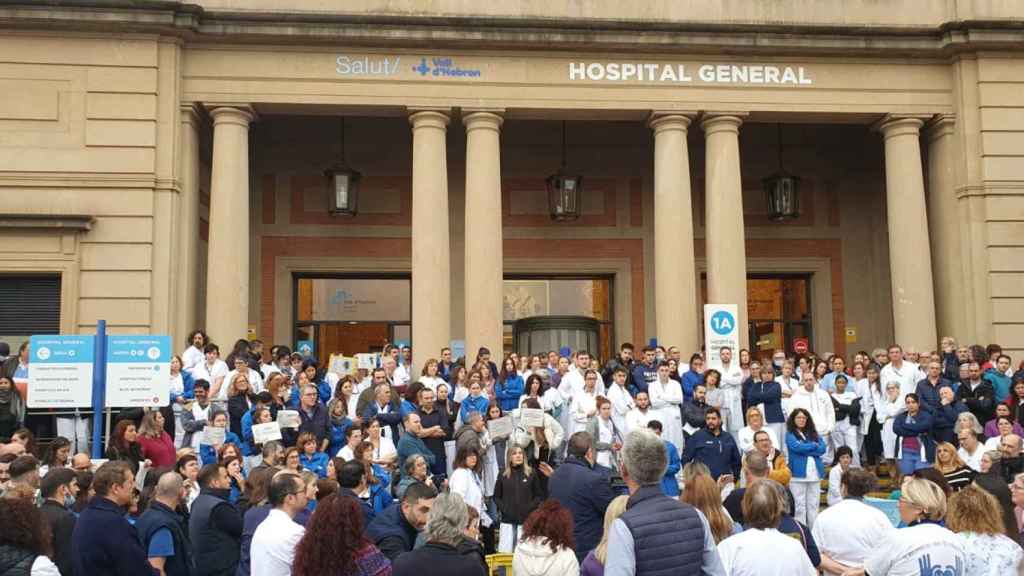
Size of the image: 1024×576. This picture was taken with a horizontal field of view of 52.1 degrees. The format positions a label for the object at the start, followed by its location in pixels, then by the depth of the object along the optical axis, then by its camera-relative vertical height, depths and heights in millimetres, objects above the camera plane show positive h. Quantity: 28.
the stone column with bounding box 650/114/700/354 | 20109 +2642
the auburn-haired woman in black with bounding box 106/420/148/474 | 11180 -659
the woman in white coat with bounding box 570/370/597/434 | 15148 -405
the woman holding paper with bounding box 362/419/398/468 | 11609 -797
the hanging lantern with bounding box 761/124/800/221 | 23969 +4095
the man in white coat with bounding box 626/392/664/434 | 14750 -545
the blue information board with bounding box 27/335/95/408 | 12883 +131
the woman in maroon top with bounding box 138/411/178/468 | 11695 -694
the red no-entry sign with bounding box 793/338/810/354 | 20141 +528
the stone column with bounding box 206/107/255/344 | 19234 +2736
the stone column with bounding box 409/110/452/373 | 19500 +2645
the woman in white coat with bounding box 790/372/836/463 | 15734 -436
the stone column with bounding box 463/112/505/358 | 19641 +2716
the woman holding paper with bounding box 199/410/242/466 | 12074 -694
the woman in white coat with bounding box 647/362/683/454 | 16047 -392
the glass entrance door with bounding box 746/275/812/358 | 25875 +1619
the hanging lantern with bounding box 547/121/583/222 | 23406 +4067
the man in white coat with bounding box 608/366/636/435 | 15779 -348
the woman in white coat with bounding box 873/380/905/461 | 16719 -646
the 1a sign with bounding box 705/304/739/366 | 17594 +774
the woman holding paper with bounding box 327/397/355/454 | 13719 -584
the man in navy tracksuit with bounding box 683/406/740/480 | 13359 -940
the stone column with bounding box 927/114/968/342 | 20984 +2815
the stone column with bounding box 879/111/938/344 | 20516 +2696
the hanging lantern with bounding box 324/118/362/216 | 22500 +4062
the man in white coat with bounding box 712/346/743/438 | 17031 -201
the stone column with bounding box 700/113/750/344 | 20328 +3169
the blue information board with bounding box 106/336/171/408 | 13086 +148
